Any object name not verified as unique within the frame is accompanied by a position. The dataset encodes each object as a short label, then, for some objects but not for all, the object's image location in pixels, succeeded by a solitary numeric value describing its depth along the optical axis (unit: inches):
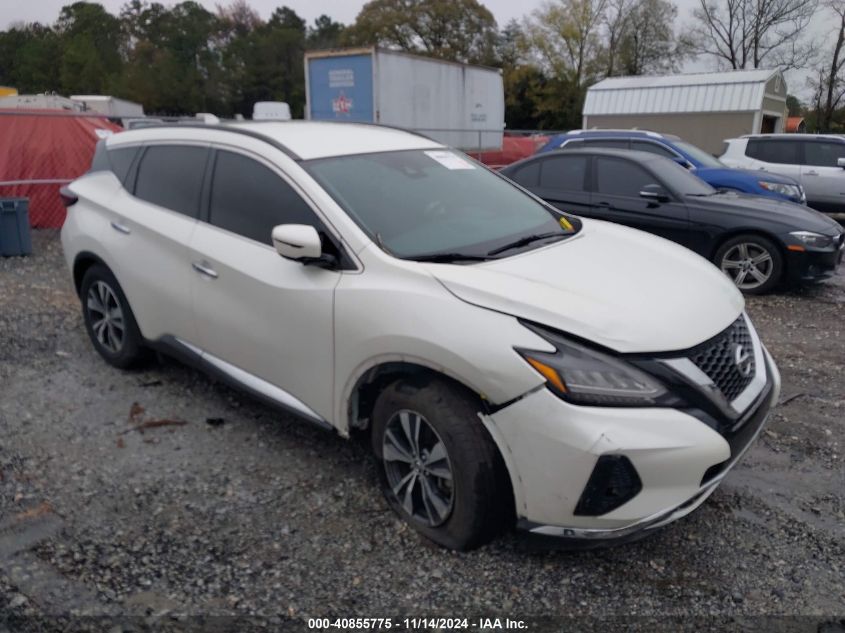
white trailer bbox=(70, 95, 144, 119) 1181.1
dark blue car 405.1
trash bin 341.7
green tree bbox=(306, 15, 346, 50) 2504.9
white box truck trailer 652.1
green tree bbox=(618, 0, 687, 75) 1998.0
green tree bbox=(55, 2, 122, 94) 2659.9
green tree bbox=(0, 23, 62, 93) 2854.3
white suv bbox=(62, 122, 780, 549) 101.1
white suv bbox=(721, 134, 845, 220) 497.7
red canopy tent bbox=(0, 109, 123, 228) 404.5
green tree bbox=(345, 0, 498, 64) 2230.6
